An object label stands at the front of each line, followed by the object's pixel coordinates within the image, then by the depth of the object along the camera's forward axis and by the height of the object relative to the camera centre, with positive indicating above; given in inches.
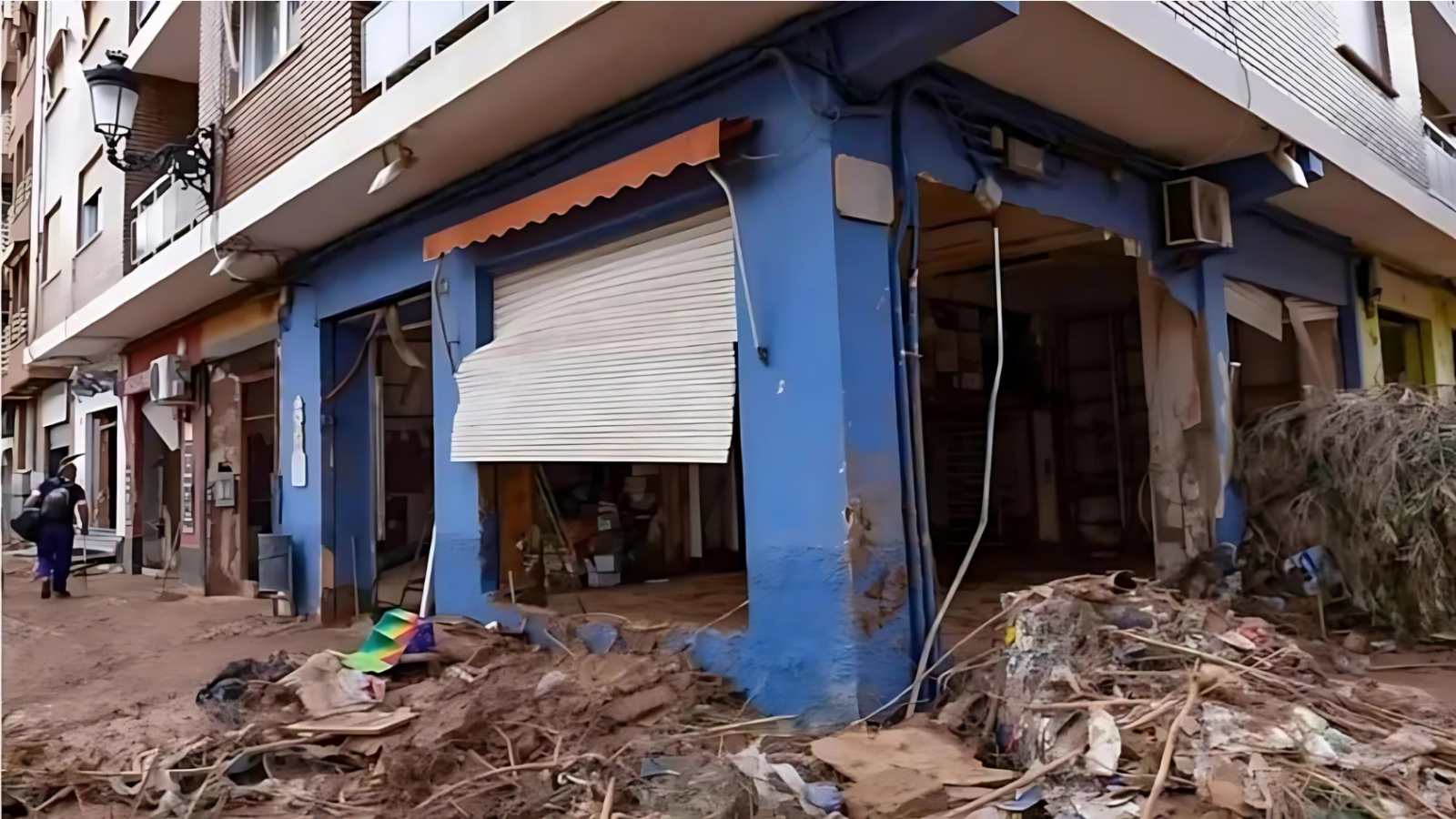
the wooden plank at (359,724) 198.4 -50.0
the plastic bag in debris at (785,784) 150.7 -50.7
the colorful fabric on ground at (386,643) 232.1 -40.3
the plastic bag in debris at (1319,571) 264.1 -35.7
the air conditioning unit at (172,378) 488.7 +53.0
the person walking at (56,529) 464.1 -18.4
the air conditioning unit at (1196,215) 271.9 +63.0
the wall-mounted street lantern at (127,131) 395.2 +146.4
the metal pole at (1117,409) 446.3 +16.7
